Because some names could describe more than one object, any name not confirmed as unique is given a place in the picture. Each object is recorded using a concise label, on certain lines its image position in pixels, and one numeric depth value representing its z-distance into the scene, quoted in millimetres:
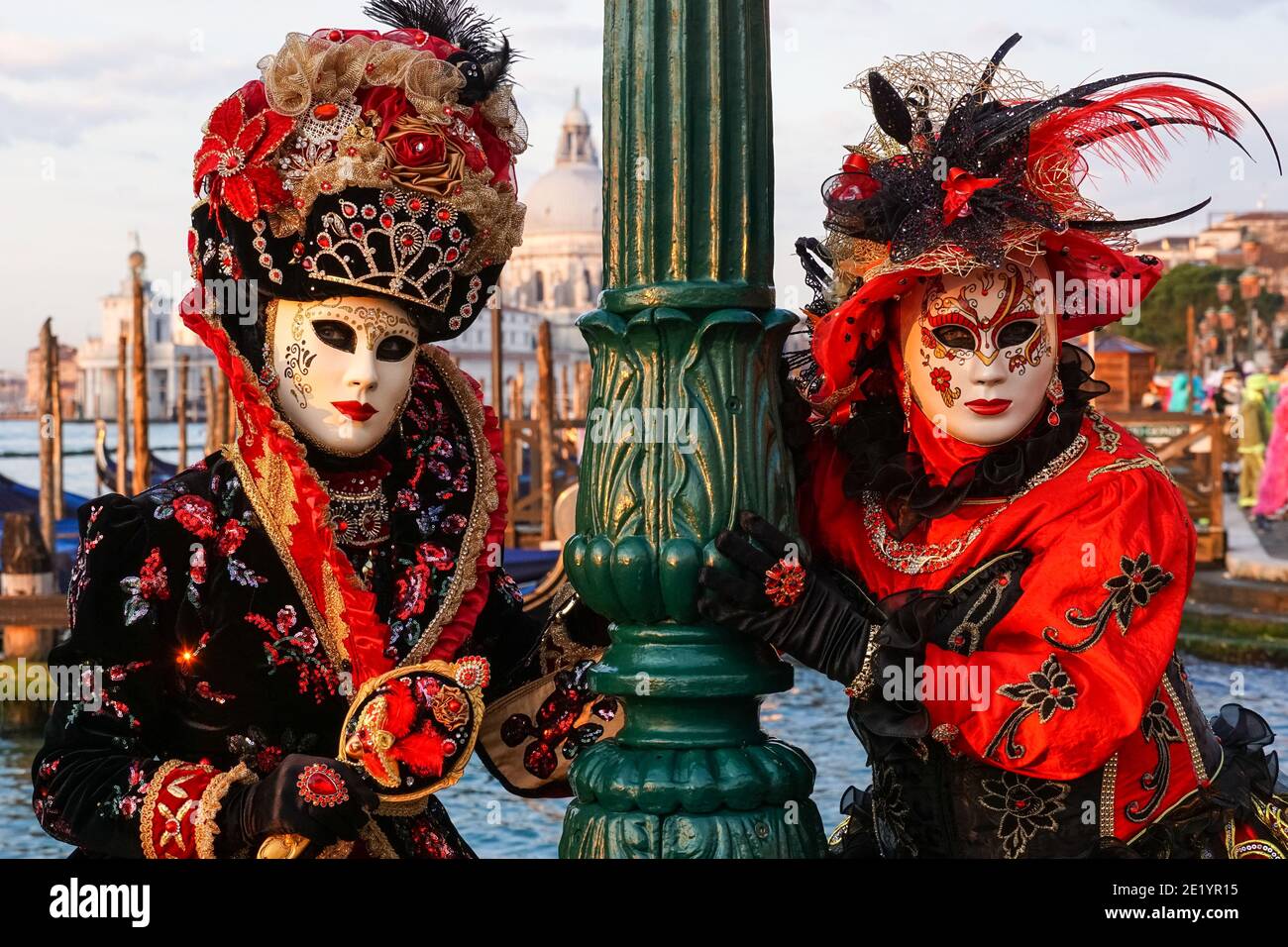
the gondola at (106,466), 24719
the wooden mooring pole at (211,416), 23203
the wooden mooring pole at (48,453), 18094
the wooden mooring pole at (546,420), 21906
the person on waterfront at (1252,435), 19281
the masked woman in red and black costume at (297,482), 3066
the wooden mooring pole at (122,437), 21500
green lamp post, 2771
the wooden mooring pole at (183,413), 24484
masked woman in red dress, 2842
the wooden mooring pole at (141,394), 17266
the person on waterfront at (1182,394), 23805
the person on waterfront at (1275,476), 17438
